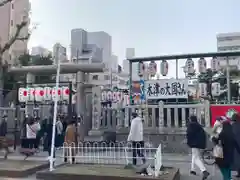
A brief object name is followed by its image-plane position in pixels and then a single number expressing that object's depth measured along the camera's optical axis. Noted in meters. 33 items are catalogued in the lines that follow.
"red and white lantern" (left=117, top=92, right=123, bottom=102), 23.30
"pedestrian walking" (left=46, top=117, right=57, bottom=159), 12.02
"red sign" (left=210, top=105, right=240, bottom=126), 11.98
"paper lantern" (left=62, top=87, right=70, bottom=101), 14.47
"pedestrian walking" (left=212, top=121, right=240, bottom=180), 6.91
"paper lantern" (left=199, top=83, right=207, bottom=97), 15.43
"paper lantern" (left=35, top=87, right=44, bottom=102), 15.19
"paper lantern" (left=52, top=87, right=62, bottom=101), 14.54
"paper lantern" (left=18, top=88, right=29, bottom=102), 15.35
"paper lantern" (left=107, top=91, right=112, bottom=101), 22.76
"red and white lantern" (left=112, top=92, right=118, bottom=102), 22.99
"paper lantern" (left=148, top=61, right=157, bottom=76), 15.68
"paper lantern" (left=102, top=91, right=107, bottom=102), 22.65
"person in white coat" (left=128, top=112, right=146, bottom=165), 9.74
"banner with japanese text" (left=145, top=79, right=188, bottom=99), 13.88
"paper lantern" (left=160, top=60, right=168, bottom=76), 15.40
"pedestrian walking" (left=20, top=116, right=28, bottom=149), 12.41
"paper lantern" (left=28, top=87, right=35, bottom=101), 15.37
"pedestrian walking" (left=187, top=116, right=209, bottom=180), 8.24
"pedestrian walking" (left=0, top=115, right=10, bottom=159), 14.64
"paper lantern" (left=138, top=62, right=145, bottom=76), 15.52
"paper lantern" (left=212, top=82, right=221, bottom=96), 16.20
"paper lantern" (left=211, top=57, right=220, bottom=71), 14.81
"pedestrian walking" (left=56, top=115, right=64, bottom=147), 12.42
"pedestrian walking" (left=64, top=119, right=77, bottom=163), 9.38
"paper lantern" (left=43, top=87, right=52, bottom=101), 15.06
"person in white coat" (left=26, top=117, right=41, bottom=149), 12.16
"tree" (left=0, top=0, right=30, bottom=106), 12.48
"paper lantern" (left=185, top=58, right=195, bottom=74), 15.00
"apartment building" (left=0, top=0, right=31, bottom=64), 47.84
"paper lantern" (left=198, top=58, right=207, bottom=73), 14.78
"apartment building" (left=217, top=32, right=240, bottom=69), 65.44
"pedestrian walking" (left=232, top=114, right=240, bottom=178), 7.67
